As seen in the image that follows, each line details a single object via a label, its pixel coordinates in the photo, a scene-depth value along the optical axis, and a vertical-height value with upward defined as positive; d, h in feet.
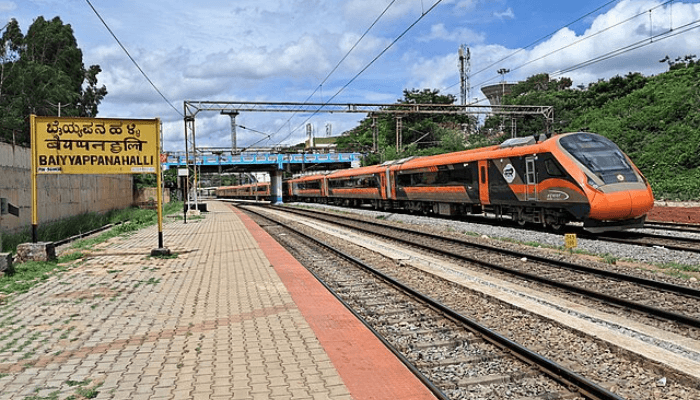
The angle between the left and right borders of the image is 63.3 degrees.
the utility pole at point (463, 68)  235.20 +51.68
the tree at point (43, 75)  149.38 +36.45
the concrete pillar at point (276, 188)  214.28 +2.67
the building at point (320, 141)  372.44 +41.92
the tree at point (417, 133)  164.45 +25.24
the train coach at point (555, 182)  47.26 +0.54
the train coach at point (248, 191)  243.81 +2.19
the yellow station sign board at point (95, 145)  42.73 +4.19
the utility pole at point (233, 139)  177.14 +18.69
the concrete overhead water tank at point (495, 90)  299.79 +54.43
